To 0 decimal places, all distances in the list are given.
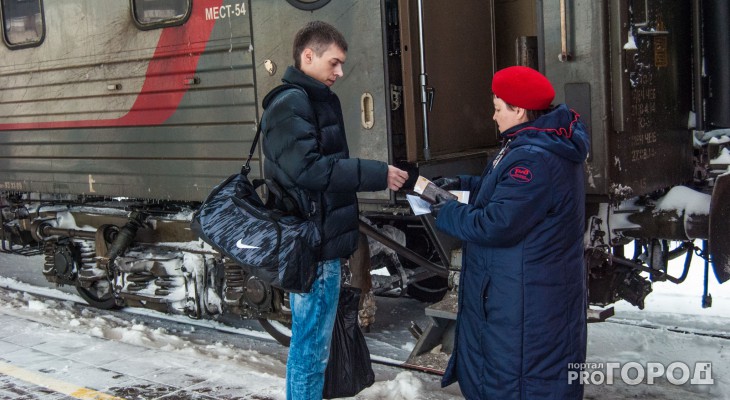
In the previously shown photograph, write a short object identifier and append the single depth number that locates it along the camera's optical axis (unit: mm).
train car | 4508
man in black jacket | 3324
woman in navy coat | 3018
